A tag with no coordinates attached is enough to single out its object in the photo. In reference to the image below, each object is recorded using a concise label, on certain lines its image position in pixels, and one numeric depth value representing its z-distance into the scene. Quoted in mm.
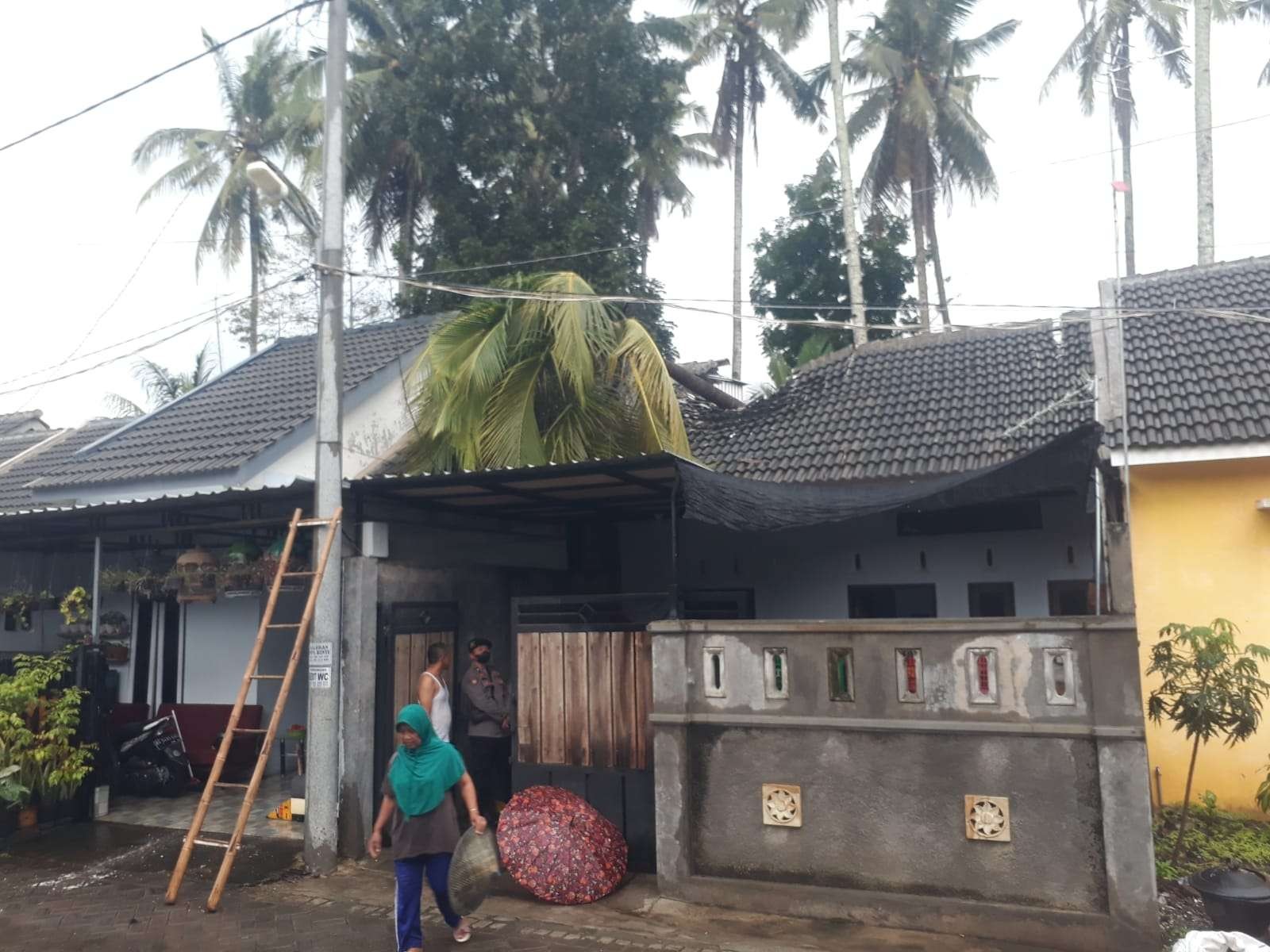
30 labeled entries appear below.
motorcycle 10336
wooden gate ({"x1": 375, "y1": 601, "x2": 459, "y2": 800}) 8219
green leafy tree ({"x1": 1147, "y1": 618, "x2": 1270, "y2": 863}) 6508
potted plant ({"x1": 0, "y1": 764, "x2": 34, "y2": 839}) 8375
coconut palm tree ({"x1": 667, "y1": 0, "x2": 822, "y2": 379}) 25109
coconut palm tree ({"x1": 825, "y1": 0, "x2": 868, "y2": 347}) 19859
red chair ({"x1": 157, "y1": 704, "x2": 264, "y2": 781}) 10922
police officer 8031
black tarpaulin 7035
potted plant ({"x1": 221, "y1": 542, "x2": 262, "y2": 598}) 8953
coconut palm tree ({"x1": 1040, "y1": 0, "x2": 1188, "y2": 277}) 22938
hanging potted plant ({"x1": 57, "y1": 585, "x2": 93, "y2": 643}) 10180
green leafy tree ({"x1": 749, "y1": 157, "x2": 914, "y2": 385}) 22312
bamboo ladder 6742
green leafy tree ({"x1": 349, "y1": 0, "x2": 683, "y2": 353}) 19719
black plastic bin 5348
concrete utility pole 7562
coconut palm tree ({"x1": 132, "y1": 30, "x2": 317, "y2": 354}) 25750
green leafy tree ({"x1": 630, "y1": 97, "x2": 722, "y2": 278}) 22703
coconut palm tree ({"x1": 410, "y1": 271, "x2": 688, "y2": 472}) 9977
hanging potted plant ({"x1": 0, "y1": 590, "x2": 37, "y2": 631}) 10695
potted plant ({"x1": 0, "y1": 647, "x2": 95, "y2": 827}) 8594
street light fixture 7465
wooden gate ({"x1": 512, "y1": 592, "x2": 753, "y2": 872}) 7316
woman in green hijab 5520
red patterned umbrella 6605
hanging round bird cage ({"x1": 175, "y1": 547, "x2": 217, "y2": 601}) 9070
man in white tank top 7586
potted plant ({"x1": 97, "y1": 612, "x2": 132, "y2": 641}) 11414
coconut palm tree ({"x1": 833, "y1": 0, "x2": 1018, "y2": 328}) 23203
